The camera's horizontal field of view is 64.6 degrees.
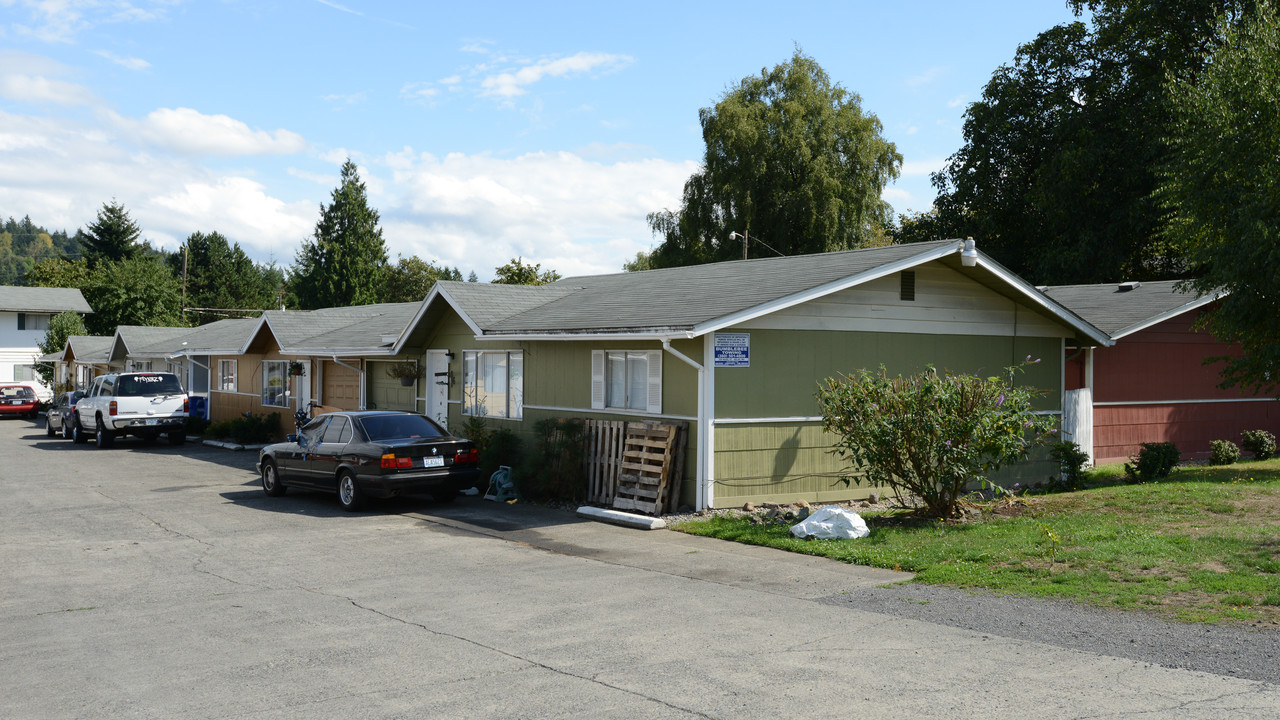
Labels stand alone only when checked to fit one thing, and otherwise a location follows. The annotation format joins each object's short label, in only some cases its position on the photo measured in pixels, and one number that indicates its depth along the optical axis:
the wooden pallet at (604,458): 15.22
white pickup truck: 27.67
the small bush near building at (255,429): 27.97
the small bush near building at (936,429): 12.31
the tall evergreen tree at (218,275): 77.19
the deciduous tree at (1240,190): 17.45
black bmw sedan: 14.96
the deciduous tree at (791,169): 41.84
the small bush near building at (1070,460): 16.66
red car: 43.47
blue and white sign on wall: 14.40
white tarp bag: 12.04
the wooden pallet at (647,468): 14.36
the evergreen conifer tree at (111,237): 74.75
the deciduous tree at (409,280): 72.12
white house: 60.31
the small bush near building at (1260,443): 20.77
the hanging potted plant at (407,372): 21.83
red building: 20.27
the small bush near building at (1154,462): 17.36
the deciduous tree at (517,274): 43.81
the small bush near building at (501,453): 16.80
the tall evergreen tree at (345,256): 75.75
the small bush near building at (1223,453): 19.66
